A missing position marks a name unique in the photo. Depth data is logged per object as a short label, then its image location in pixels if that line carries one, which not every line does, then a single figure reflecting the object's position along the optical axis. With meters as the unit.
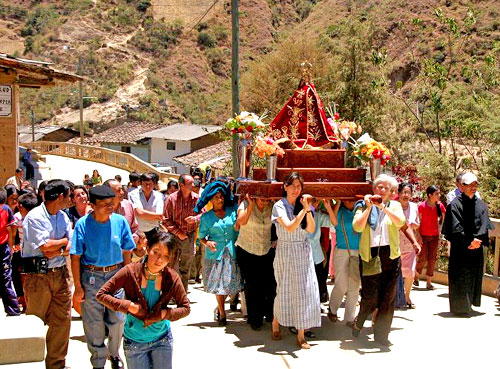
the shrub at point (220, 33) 90.41
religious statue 9.45
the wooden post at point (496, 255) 10.57
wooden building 16.16
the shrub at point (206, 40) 87.94
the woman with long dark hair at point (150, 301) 4.93
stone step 6.55
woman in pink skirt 9.64
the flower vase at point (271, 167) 8.27
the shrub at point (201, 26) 90.82
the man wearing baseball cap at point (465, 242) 9.16
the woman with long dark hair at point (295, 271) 7.46
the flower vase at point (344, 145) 9.26
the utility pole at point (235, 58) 14.14
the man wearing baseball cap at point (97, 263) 6.16
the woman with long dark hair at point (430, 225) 10.92
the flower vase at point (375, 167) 8.55
